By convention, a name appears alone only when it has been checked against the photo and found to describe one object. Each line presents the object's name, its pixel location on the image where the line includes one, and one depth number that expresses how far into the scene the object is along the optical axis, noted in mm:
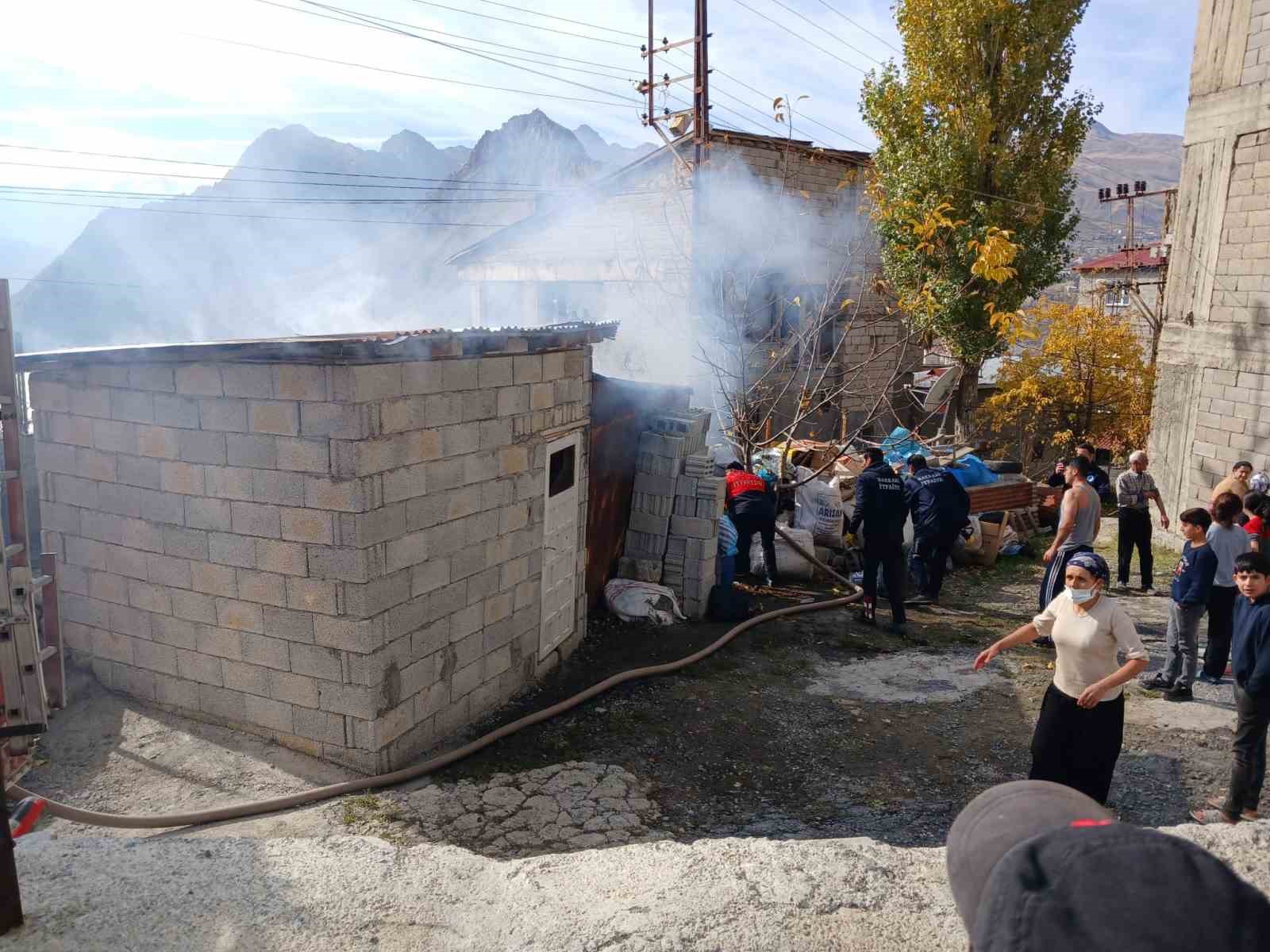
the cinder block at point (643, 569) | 9094
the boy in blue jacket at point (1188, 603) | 6473
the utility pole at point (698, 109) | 15219
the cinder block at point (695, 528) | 8961
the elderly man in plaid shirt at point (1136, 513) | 9617
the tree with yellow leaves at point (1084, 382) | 17438
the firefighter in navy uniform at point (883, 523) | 8773
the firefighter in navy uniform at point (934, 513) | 9688
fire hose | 4369
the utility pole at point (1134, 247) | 20125
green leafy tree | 16219
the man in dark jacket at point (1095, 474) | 10077
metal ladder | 3838
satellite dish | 16562
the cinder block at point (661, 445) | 8984
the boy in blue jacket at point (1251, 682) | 4672
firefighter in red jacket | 9758
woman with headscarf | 4348
